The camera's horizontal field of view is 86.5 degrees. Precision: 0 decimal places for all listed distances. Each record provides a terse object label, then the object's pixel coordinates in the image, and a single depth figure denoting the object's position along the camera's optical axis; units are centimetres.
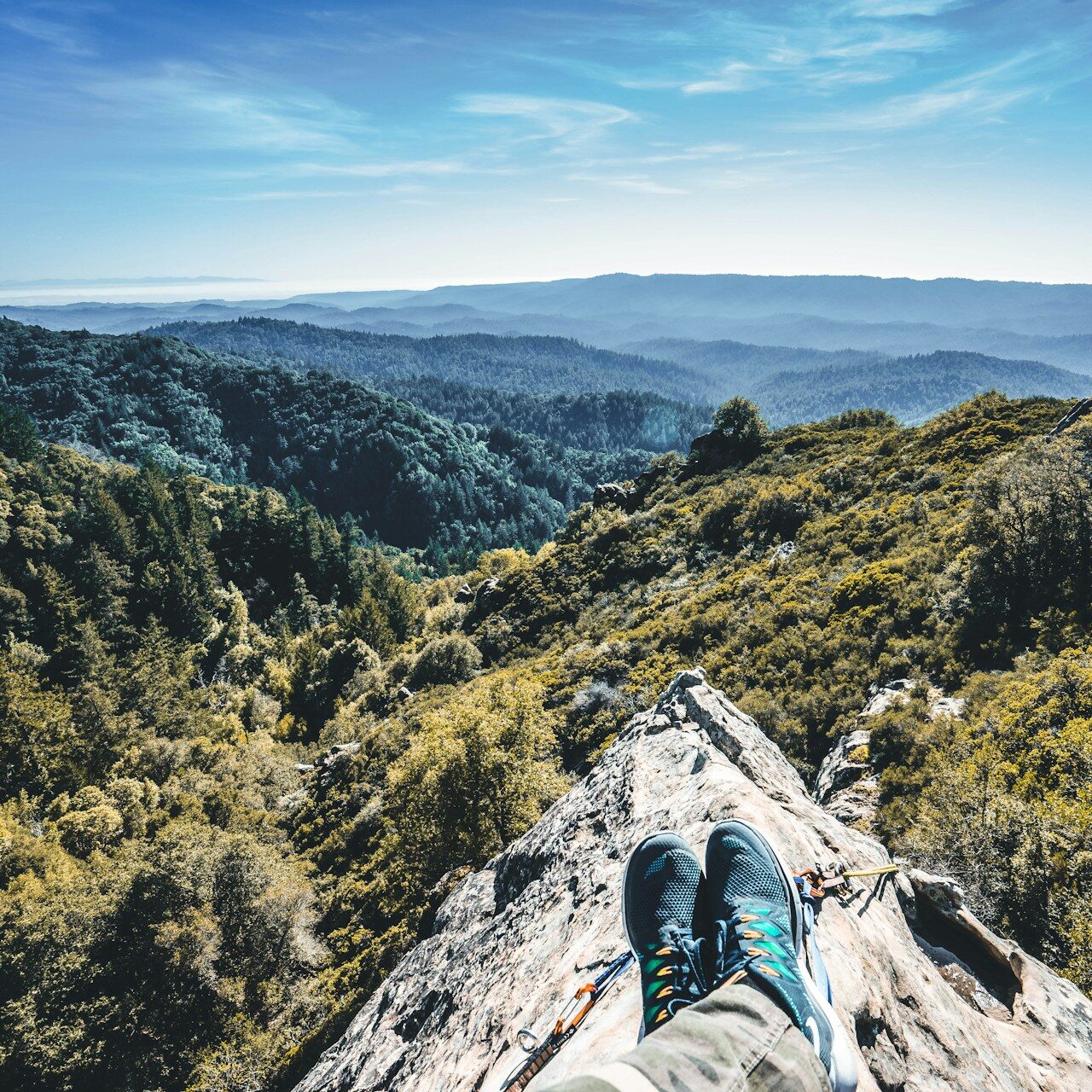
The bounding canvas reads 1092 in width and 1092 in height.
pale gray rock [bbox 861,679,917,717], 1761
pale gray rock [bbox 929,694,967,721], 1593
